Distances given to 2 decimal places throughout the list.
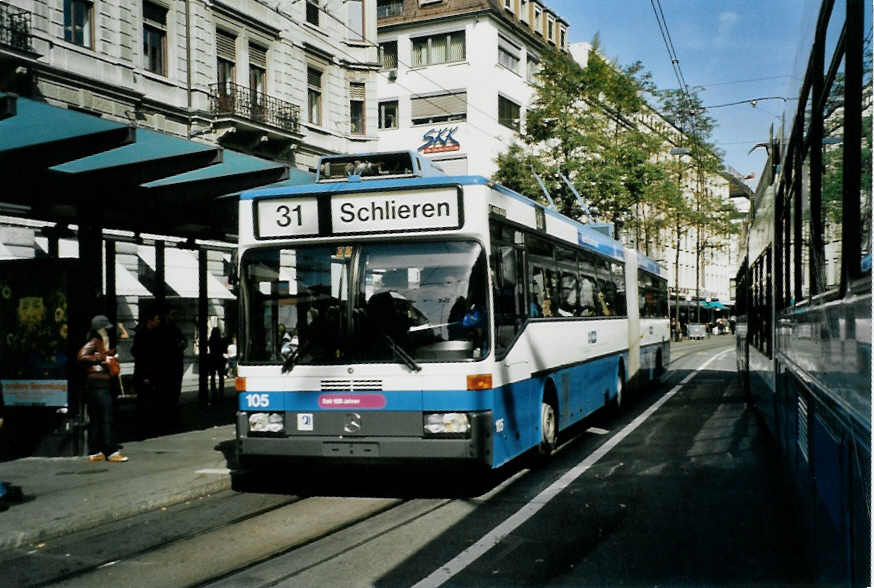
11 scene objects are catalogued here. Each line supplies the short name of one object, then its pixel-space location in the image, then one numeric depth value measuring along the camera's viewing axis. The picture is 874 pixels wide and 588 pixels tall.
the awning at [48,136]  8.63
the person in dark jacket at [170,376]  13.64
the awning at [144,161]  9.99
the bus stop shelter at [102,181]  8.95
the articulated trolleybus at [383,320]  7.86
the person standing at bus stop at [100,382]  10.48
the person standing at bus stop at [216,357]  18.89
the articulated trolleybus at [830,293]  2.86
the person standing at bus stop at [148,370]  13.46
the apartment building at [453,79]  44.98
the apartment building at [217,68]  20.94
